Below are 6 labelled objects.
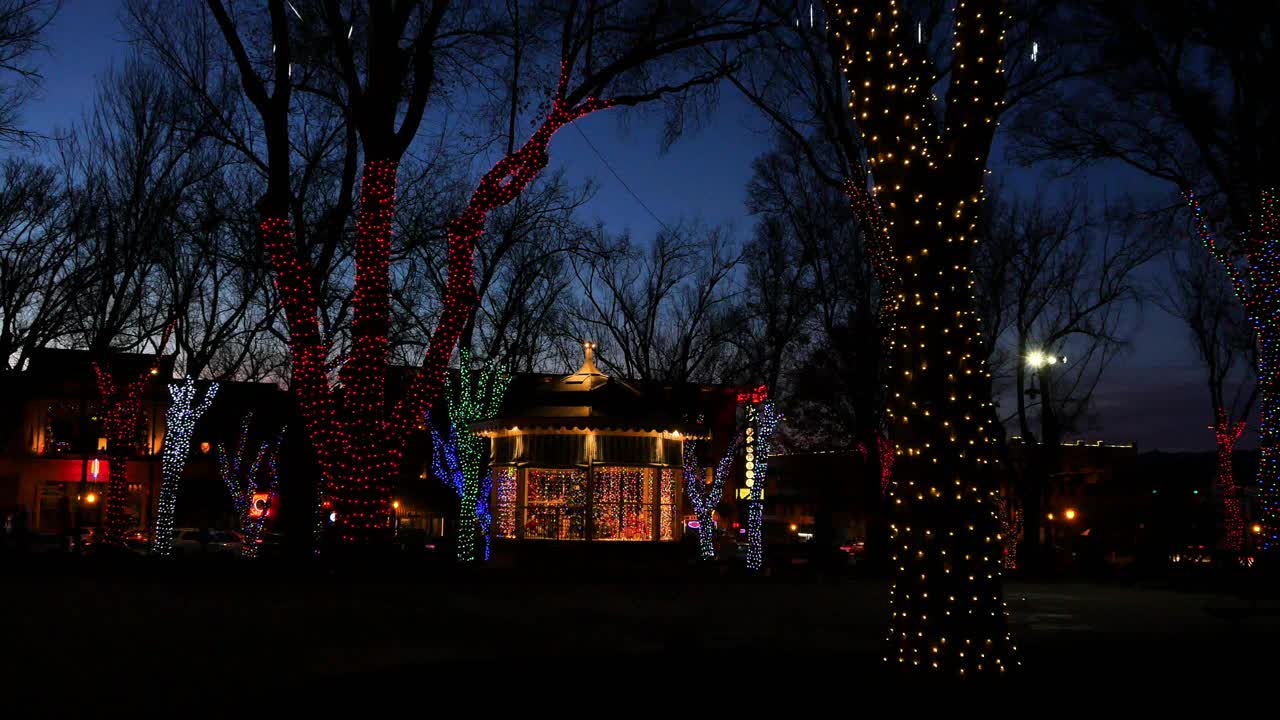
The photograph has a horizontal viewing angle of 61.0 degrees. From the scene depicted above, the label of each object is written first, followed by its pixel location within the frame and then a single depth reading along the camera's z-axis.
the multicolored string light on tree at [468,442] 30.05
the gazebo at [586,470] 25.55
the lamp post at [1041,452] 34.59
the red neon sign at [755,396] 34.50
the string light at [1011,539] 33.26
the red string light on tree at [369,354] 17.28
